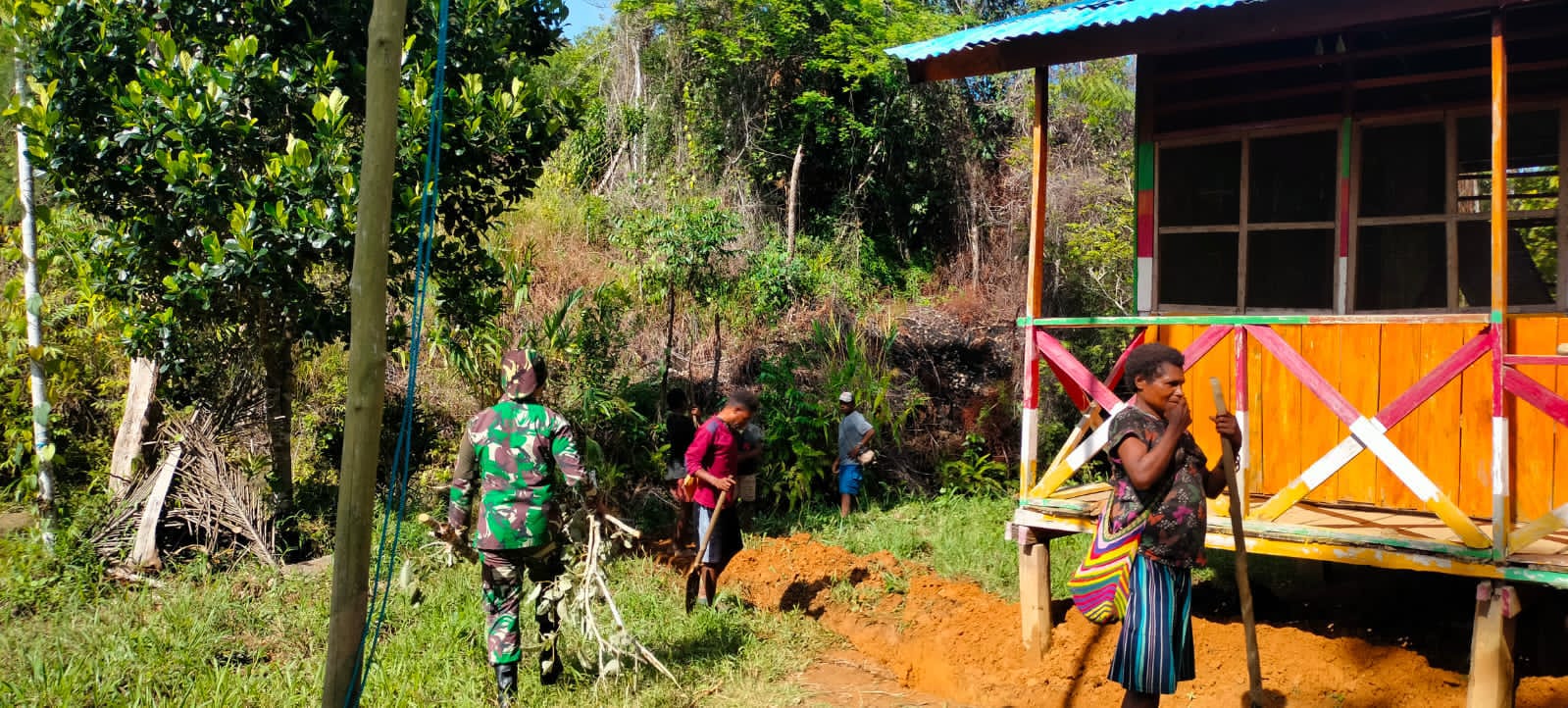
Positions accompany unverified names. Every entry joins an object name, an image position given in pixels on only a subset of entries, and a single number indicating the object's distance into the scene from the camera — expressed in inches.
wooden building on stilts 197.6
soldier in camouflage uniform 186.1
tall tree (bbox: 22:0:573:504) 241.1
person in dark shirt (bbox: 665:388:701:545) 338.3
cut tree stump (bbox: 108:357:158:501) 290.0
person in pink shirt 246.7
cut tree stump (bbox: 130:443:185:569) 259.9
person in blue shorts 390.3
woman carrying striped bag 144.9
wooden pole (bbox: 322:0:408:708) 112.3
